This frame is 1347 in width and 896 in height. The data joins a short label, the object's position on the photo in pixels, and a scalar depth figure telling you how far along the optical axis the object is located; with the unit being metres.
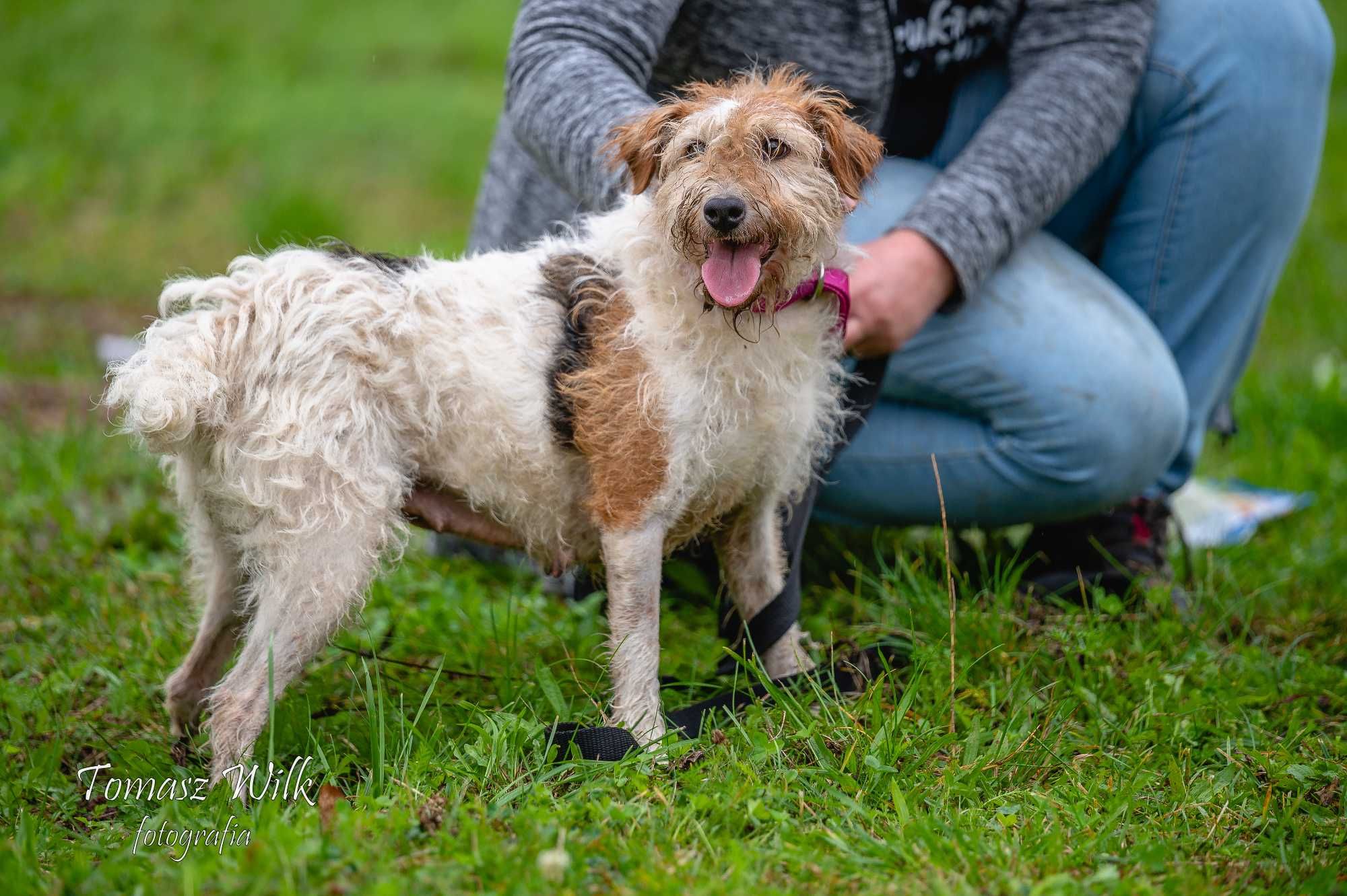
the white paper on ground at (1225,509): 4.39
